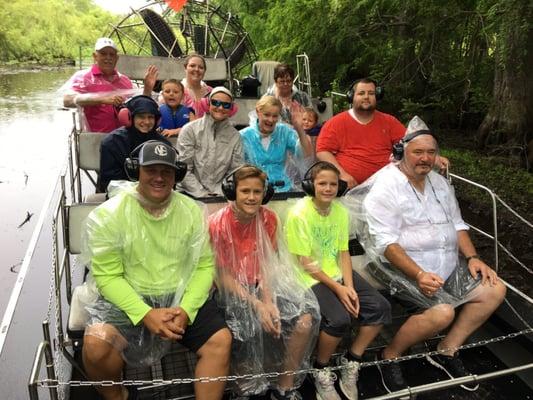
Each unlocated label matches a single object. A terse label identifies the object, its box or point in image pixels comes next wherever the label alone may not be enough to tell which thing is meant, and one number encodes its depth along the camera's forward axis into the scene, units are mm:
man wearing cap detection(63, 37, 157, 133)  4477
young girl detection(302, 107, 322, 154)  5156
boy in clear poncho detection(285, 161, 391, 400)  2715
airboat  2539
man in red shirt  4121
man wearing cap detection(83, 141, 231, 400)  2365
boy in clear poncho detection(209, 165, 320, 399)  2600
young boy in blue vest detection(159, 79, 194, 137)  4488
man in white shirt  2905
